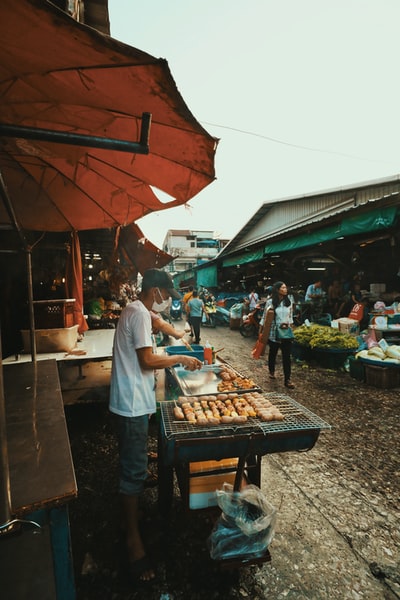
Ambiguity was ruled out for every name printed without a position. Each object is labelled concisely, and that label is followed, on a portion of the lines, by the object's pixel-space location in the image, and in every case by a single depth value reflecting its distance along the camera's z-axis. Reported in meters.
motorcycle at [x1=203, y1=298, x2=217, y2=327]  17.38
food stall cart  2.13
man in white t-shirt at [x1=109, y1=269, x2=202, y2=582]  2.47
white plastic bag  2.29
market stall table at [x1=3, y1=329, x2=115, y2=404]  4.79
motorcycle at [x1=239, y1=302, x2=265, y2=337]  13.35
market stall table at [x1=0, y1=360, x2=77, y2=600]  1.35
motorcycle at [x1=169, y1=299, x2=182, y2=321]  20.69
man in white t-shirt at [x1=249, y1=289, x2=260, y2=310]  14.72
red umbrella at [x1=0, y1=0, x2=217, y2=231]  1.36
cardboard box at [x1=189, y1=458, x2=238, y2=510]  2.62
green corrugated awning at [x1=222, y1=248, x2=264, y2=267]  11.54
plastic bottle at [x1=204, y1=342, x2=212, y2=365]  3.90
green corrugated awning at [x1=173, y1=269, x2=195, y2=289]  30.30
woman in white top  6.72
